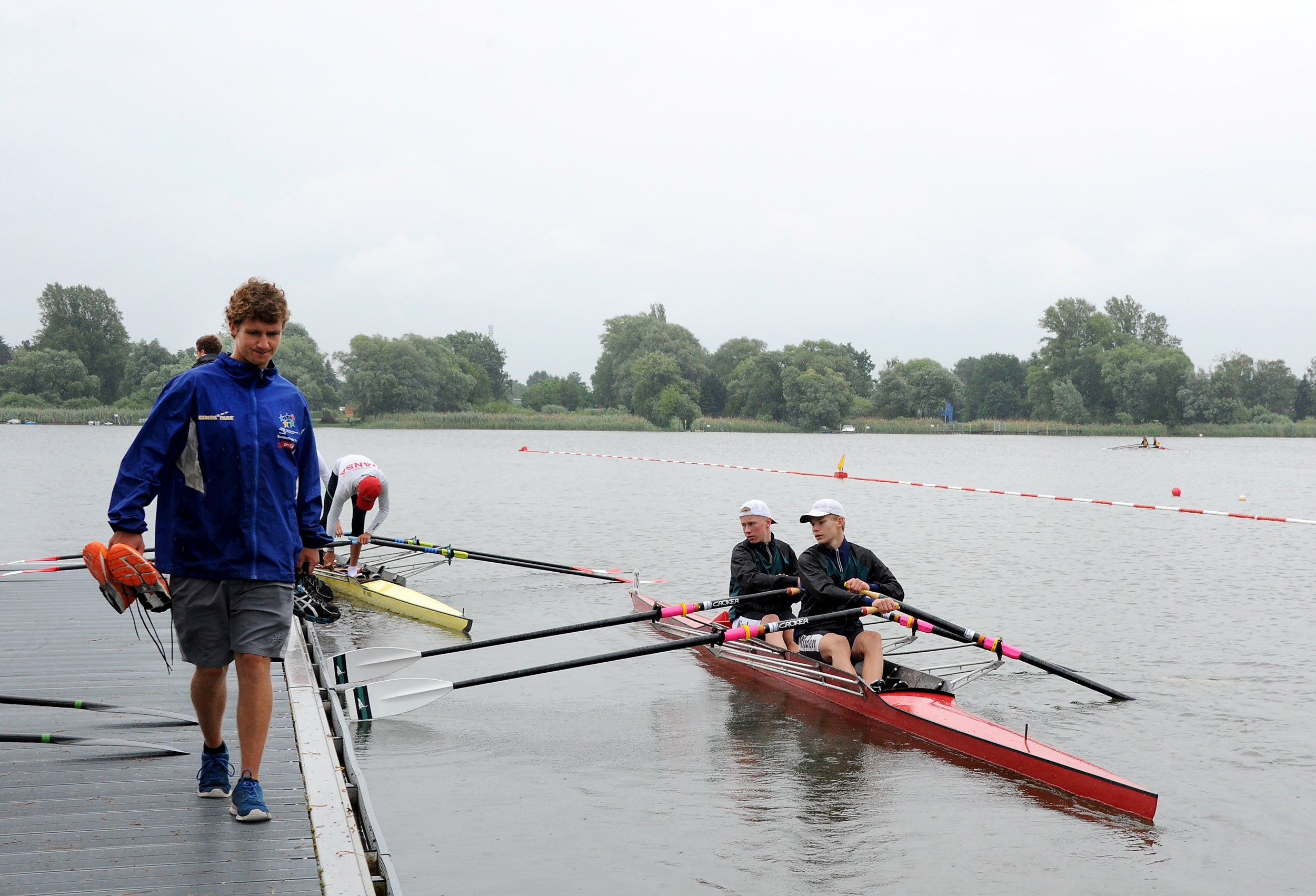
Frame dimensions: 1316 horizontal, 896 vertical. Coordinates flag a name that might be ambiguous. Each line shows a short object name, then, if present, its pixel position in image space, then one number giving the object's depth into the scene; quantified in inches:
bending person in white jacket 431.2
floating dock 143.9
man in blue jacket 147.2
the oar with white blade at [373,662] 280.2
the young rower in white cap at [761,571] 330.0
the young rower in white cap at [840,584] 301.6
